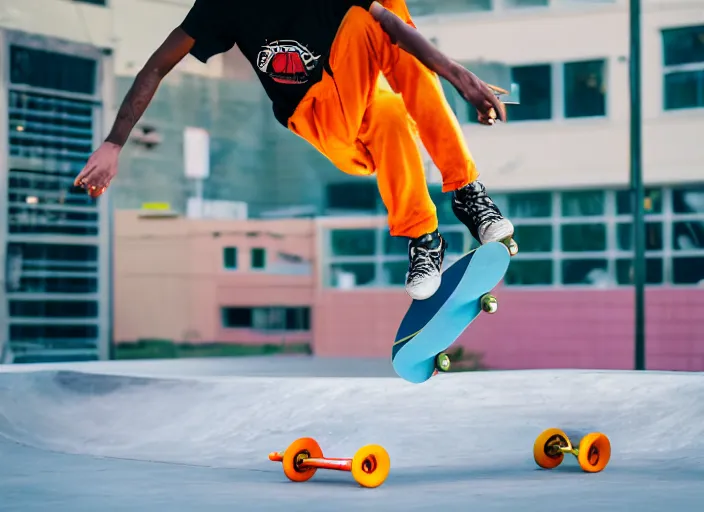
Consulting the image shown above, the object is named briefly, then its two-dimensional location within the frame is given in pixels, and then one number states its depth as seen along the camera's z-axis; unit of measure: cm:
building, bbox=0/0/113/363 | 1188
